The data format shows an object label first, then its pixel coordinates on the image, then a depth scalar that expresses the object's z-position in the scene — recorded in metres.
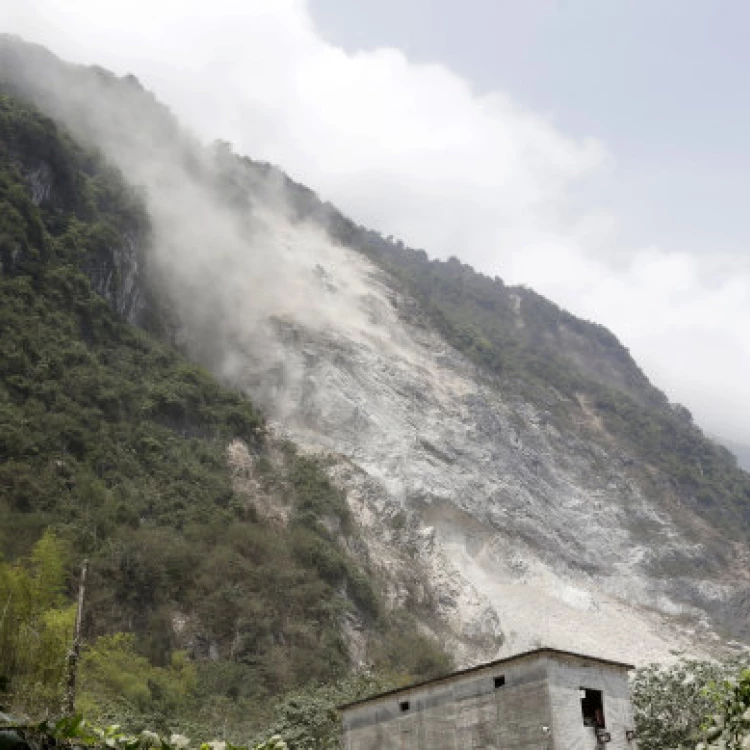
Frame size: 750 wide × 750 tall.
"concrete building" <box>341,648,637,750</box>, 20.92
